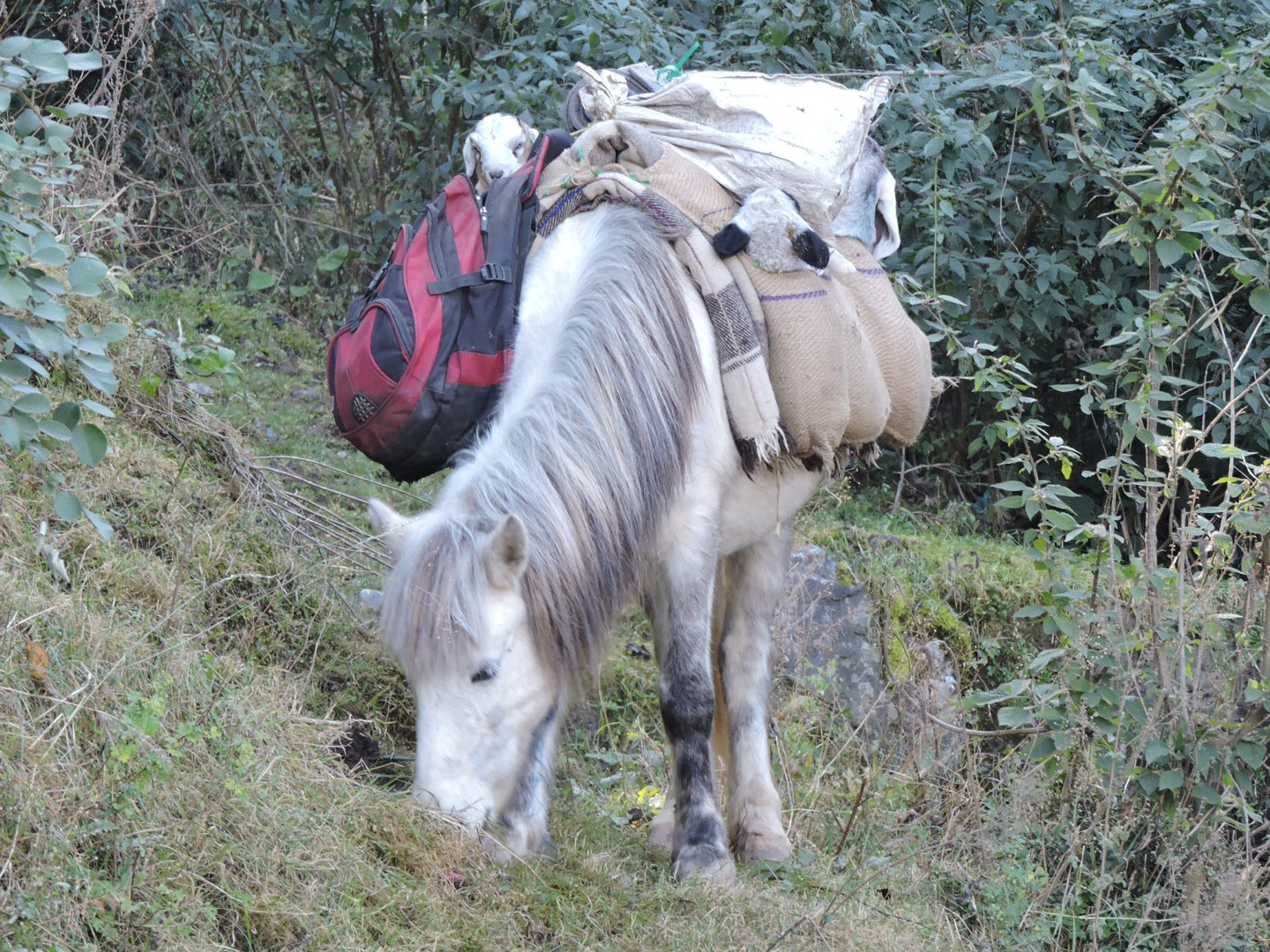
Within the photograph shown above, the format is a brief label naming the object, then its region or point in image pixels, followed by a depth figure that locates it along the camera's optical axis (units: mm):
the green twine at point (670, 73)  8219
